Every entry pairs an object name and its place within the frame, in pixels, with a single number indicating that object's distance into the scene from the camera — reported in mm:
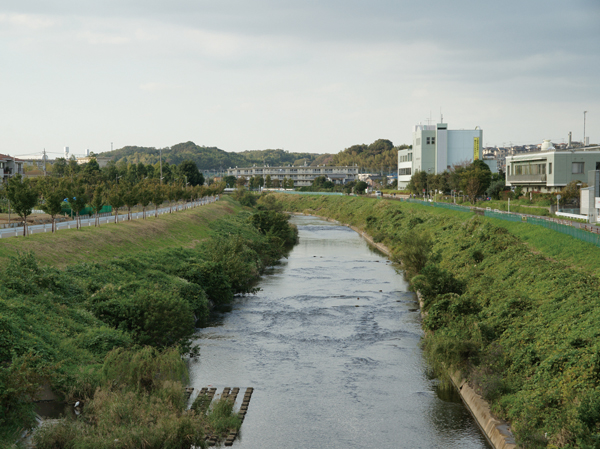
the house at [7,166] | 109731
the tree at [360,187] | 149625
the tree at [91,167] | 114031
